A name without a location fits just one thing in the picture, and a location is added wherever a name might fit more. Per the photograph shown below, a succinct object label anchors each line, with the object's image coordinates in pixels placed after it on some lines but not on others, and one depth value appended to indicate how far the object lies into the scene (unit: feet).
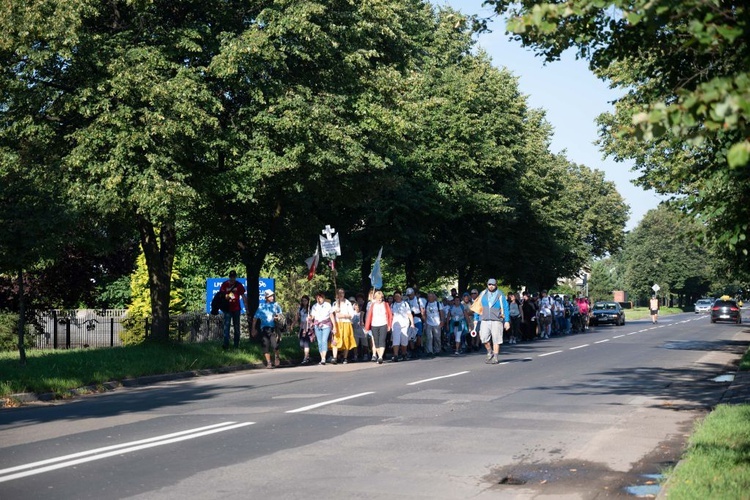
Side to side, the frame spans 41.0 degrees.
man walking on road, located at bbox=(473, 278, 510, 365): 74.18
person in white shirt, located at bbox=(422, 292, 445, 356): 98.32
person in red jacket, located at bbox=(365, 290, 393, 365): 83.35
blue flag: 93.40
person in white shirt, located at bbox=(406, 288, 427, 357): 94.68
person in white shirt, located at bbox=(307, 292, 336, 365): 81.46
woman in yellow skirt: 84.07
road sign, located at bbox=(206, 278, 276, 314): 115.75
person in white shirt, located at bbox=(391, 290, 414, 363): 88.06
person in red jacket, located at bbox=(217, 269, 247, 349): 83.05
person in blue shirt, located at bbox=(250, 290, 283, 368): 79.56
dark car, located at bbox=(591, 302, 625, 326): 200.13
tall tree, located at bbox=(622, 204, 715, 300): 391.24
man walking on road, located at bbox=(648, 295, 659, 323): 199.91
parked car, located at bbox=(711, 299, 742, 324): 205.87
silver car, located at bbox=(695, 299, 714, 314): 338.54
